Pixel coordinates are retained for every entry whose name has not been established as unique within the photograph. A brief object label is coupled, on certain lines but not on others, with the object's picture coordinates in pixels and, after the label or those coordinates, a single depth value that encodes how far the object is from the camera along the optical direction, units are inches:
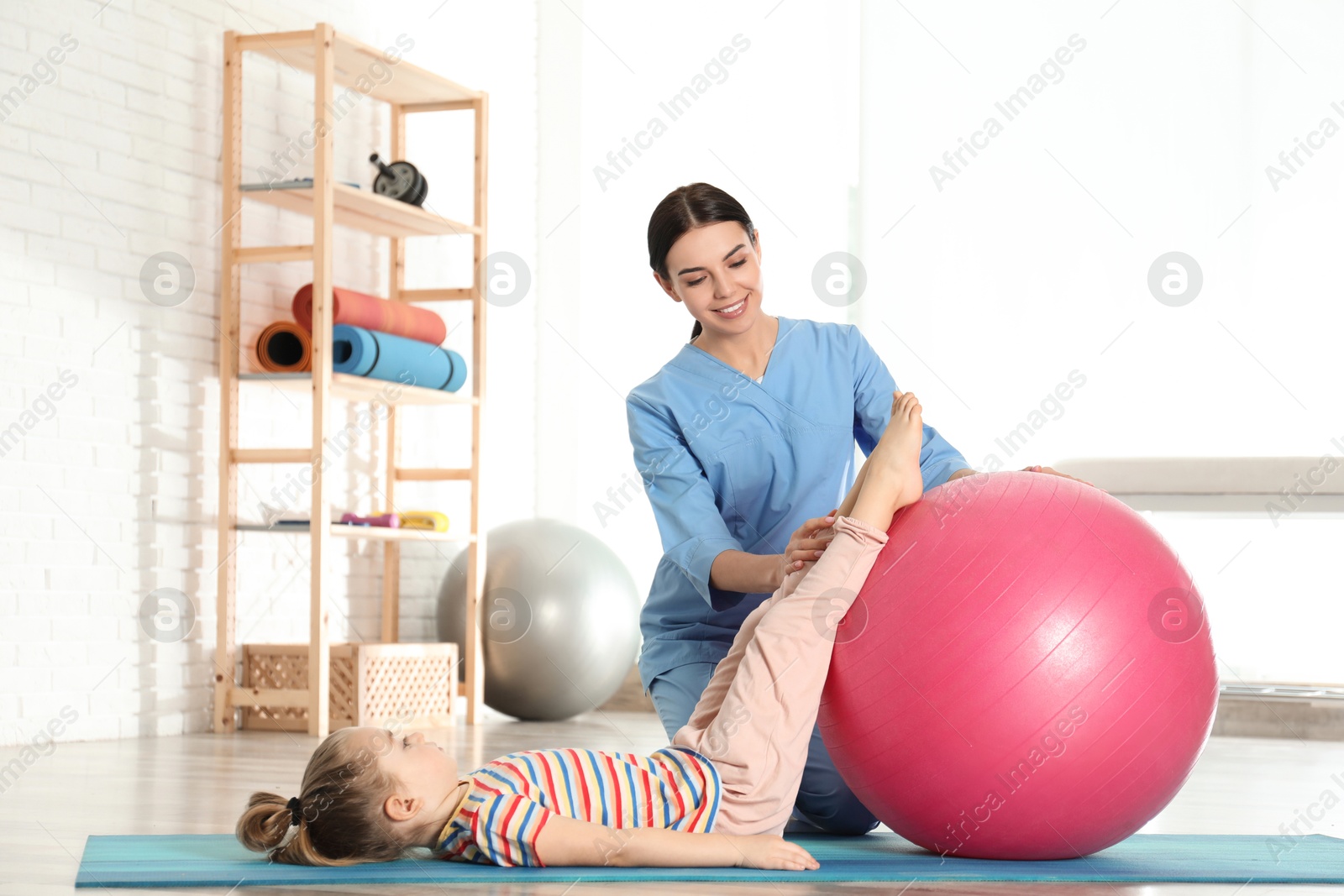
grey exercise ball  177.0
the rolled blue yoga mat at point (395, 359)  160.2
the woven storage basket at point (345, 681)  159.2
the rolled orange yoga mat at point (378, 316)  160.2
